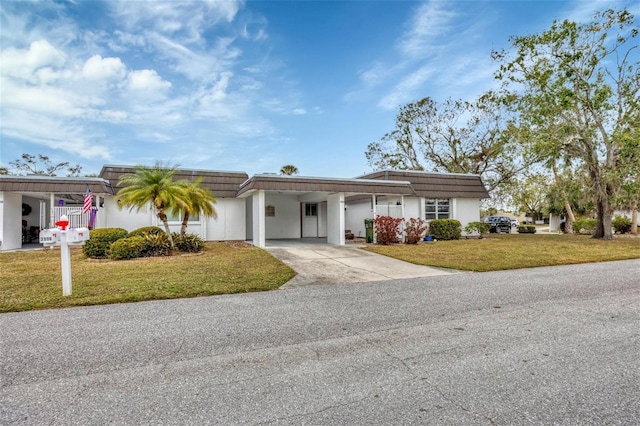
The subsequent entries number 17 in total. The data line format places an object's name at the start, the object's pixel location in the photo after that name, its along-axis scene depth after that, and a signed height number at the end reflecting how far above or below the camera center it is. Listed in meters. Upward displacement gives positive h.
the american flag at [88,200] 13.74 +1.00
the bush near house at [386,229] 15.82 -0.45
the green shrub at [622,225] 26.89 -0.78
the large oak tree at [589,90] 17.48 +6.72
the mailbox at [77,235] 6.31 -0.18
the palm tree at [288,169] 35.69 +5.47
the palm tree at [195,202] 12.81 +0.79
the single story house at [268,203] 14.29 +1.00
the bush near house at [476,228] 19.92 -0.58
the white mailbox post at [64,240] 6.19 -0.26
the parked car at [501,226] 29.02 -0.74
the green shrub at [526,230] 30.38 -1.16
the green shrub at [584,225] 27.94 -0.76
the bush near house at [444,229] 18.31 -0.56
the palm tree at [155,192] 12.23 +1.17
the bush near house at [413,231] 16.44 -0.58
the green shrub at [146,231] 13.37 -0.30
